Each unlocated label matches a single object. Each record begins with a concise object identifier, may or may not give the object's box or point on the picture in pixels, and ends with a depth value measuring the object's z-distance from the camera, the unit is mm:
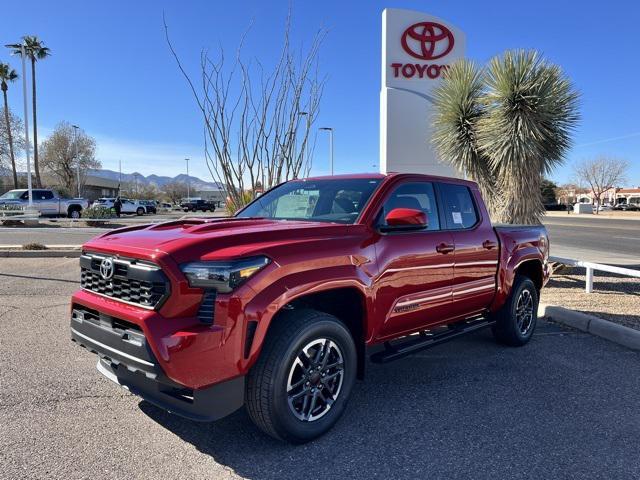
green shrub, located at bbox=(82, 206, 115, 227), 27047
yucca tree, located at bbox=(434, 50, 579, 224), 9141
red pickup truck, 2754
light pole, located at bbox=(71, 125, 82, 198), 59519
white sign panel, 12375
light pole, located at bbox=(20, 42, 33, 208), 24312
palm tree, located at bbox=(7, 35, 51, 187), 44469
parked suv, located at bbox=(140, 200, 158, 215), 48688
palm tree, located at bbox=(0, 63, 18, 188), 45469
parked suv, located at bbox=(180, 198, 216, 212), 55219
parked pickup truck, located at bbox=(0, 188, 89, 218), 28284
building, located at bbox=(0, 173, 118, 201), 53250
